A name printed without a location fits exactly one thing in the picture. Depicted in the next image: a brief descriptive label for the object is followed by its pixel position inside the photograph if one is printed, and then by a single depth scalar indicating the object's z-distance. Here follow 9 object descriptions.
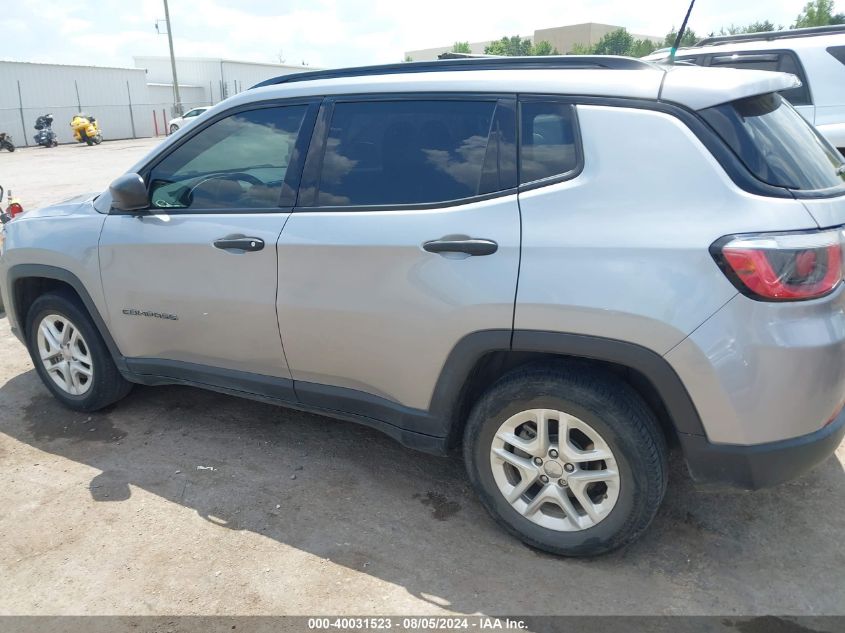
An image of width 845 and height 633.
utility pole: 32.81
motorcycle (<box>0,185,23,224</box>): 6.12
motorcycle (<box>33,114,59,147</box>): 29.38
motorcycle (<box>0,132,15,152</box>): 27.03
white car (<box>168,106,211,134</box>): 28.33
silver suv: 2.30
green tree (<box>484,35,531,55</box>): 72.71
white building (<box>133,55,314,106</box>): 47.00
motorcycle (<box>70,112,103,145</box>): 30.17
